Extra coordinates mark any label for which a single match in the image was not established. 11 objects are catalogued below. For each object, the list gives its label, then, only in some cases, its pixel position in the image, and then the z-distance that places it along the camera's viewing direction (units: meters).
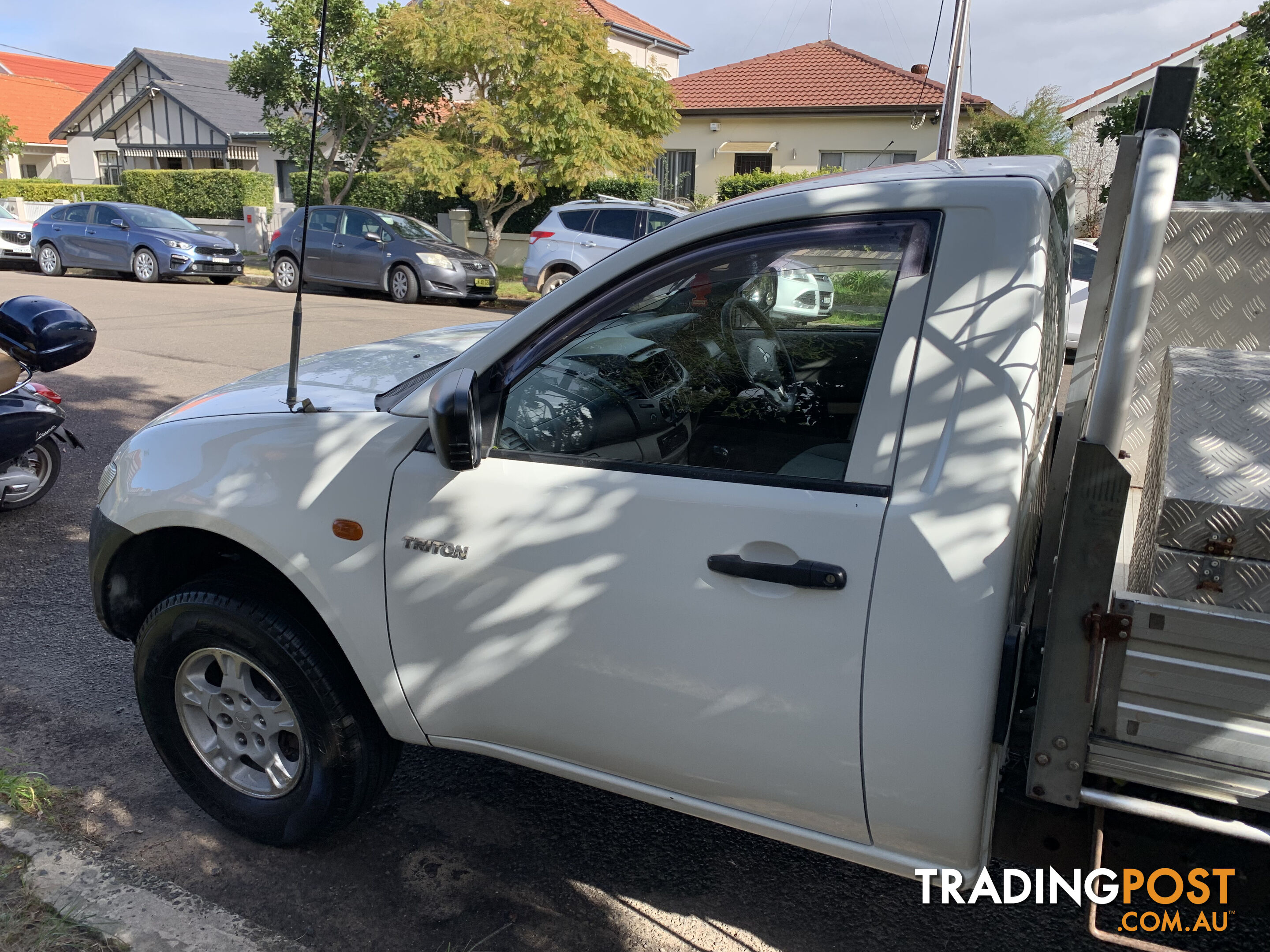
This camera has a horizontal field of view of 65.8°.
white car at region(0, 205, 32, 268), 20.89
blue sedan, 18.50
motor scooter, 5.15
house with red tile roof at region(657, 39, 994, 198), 24.81
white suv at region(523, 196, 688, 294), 15.05
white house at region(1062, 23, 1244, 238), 19.06
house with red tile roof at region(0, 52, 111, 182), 43.84
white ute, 1.96
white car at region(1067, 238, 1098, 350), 7.52
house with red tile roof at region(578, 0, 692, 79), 36.50
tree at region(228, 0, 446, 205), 20.41
